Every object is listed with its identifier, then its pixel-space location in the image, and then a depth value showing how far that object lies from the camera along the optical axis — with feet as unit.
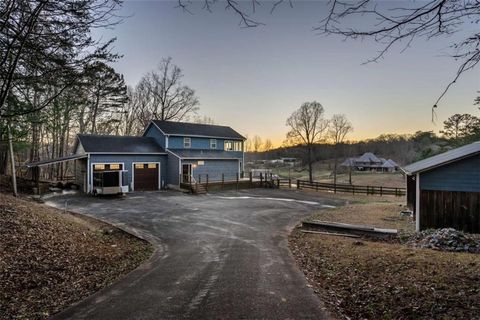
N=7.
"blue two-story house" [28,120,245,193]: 77.10
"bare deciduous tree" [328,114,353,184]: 150.14
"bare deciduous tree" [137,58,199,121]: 137.49
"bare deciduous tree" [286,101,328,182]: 133.49
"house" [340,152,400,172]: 248.93
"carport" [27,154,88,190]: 69.78
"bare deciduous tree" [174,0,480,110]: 11.10
